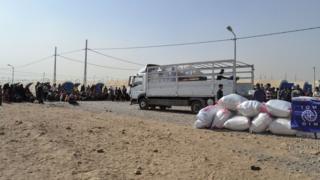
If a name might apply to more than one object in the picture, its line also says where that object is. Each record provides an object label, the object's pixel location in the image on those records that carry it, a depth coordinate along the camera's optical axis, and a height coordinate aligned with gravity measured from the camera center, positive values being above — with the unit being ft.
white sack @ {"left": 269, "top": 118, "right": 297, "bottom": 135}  27.13 -2.50
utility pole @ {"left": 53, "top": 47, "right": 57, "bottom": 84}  120.38 +12.36
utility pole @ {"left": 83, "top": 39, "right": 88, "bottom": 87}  103.28 +11.14
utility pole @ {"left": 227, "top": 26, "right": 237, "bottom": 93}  45.09 +4.07
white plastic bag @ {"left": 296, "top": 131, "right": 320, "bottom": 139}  26.62 -3.13
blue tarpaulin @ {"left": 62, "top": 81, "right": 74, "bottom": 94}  80.29 +3.20
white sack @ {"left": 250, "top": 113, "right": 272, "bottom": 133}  27.91 -2.20
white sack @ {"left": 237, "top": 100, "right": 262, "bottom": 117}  28.64 -0.76
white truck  46.19 +2.80
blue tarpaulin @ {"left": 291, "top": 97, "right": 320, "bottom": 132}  26.89 -1.19
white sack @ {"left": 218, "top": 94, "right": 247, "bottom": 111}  29.84 -0.08
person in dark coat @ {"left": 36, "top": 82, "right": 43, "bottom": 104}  62.12 +0.52
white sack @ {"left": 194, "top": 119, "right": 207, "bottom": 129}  30.29 -2.64
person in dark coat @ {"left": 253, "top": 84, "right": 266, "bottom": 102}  38.52 +0.79
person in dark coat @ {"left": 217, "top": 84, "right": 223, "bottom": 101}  42.91 +1.07
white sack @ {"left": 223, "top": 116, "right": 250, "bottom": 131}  28.71 -2.36
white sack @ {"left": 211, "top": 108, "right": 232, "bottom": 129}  29.77 -1.89
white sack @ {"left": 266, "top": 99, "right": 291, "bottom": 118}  27.68 -0.68
